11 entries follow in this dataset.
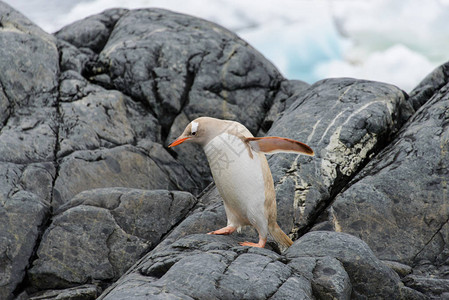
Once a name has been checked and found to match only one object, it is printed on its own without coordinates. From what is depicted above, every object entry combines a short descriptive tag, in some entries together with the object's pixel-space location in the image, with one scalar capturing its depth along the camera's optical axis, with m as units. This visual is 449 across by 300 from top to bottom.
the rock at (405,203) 12.89
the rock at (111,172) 15.32
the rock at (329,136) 13.71
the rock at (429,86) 17.44
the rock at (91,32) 21.86
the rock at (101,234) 12.59
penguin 11.12
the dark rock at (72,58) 19.08
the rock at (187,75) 18.80
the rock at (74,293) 11.79
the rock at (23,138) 12.77
